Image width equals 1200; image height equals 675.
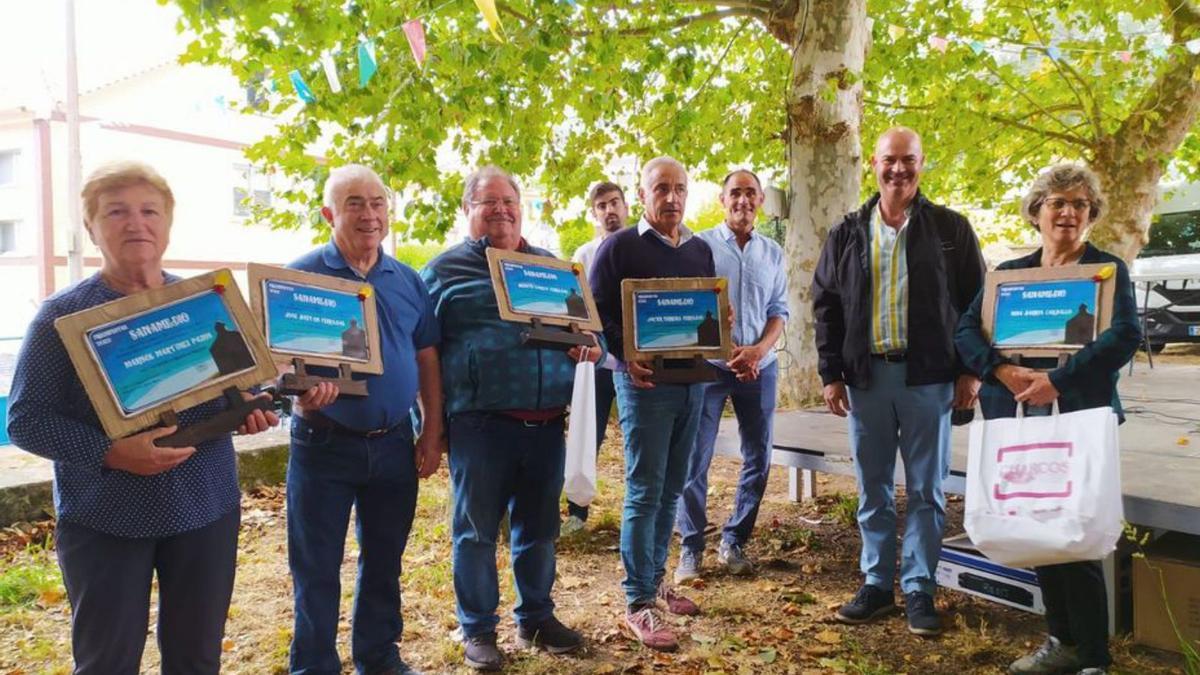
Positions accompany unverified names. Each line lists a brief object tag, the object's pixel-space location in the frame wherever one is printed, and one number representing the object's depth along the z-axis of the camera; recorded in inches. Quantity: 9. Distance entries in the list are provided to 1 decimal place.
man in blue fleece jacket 121.3
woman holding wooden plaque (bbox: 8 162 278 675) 78.7
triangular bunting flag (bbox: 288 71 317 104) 221.1
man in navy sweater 135.8
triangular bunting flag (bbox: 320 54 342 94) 211.9
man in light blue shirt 165.5
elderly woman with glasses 110.2
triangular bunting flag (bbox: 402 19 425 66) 203.0
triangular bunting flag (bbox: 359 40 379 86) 198.2
